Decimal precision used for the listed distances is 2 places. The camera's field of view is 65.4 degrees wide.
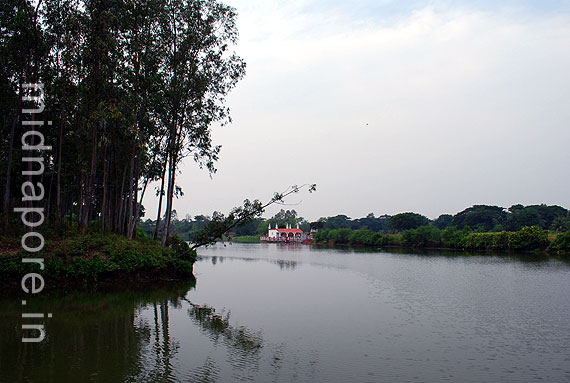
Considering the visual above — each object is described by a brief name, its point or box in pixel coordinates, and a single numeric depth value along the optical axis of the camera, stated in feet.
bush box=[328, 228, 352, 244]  377.09
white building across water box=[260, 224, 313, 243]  495.41
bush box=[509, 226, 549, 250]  219.00
